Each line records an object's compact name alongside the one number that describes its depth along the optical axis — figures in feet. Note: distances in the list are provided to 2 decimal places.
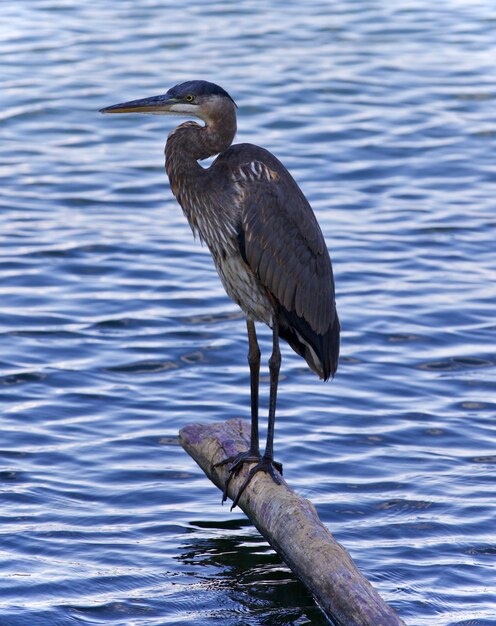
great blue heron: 49.47
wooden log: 38.52
